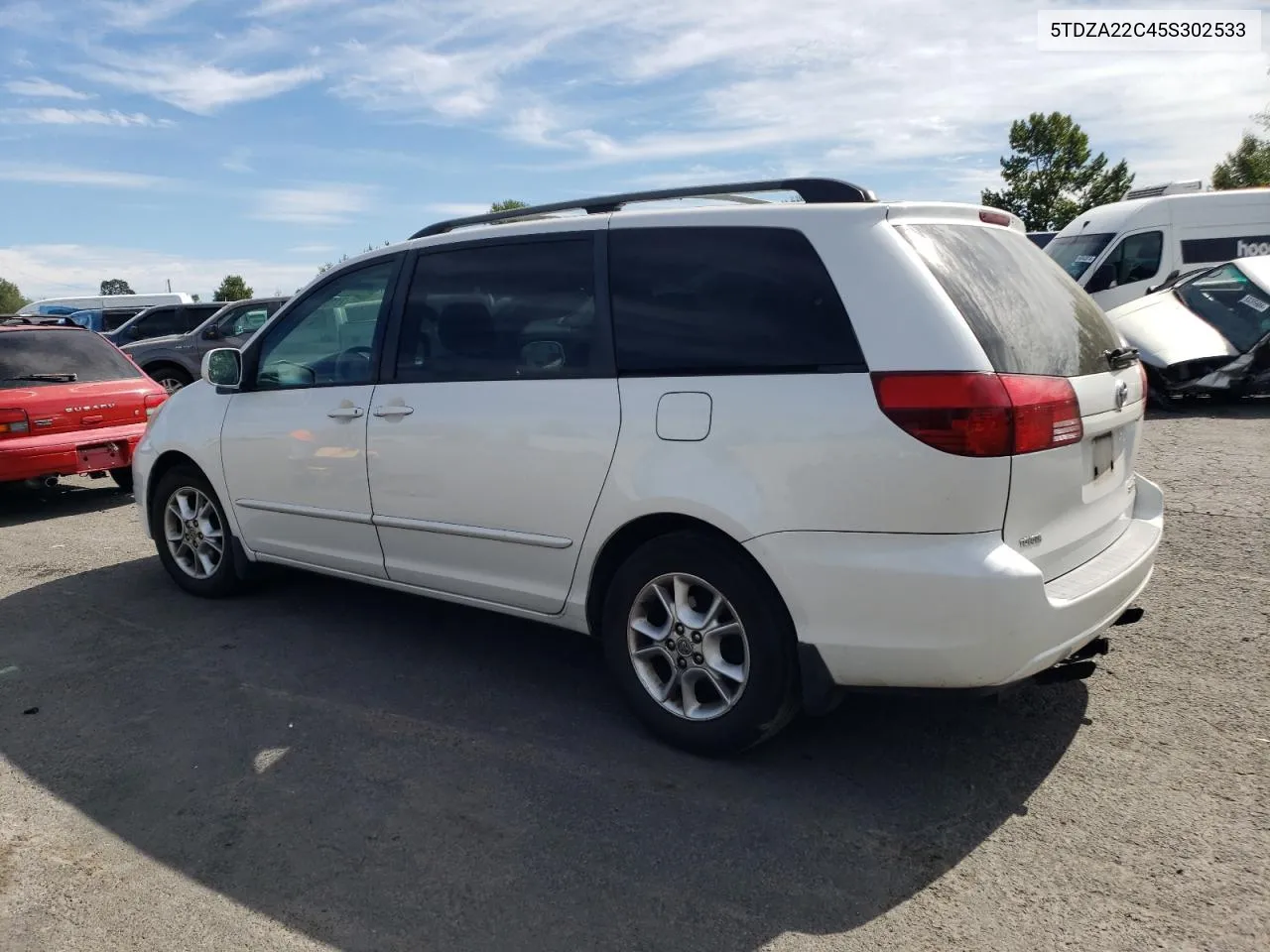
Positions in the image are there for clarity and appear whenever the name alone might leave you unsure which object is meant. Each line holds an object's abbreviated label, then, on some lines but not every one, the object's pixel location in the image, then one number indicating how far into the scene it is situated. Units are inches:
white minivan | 118.0
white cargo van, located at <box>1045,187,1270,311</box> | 585.0
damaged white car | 423.5
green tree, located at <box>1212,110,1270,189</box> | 1792.6
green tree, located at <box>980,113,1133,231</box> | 1964.8
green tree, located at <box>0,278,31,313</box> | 4163.9
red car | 313.6
